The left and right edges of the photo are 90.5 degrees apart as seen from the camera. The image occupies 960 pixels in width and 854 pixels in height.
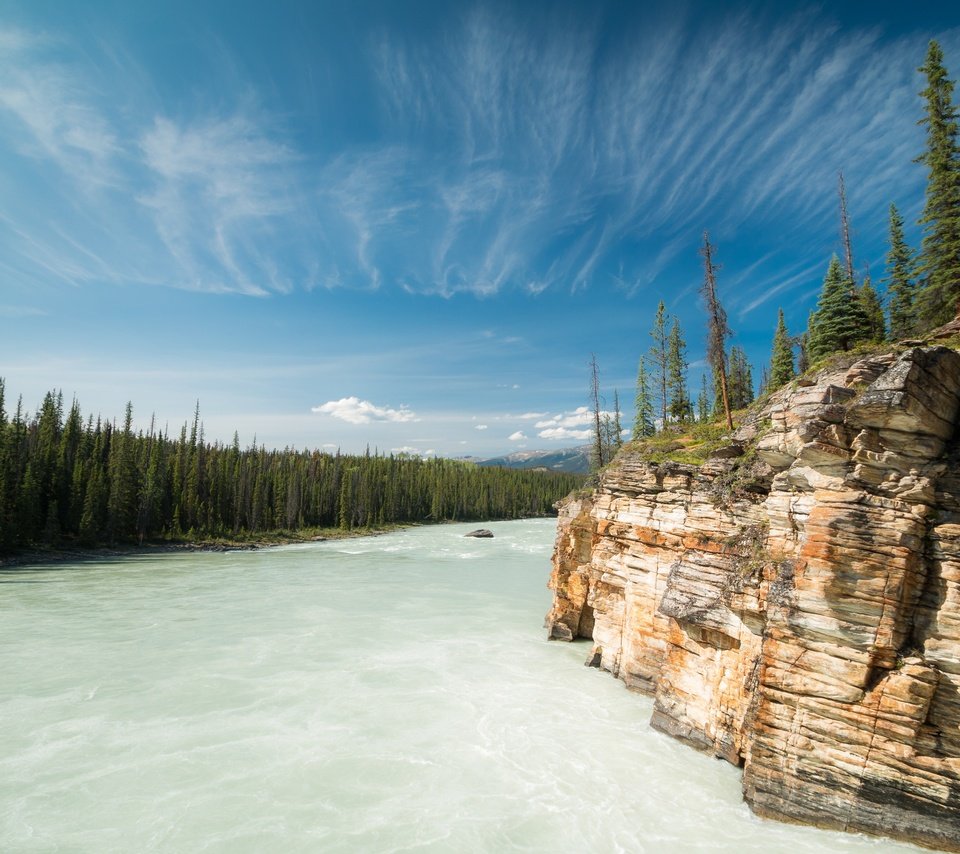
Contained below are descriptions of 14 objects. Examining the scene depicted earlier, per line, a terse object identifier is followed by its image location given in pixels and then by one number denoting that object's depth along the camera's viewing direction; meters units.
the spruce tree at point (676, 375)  48.22
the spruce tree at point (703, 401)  69.53
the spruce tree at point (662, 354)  46.62
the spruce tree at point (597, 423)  52.07
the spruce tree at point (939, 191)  23.36
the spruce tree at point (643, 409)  60.56
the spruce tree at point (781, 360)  49.35
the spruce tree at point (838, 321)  29.91
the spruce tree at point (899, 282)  31.34
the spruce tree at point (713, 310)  26.33
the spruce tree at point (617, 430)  63.86
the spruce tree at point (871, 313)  31.67
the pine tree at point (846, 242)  32.81
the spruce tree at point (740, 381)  57.88
